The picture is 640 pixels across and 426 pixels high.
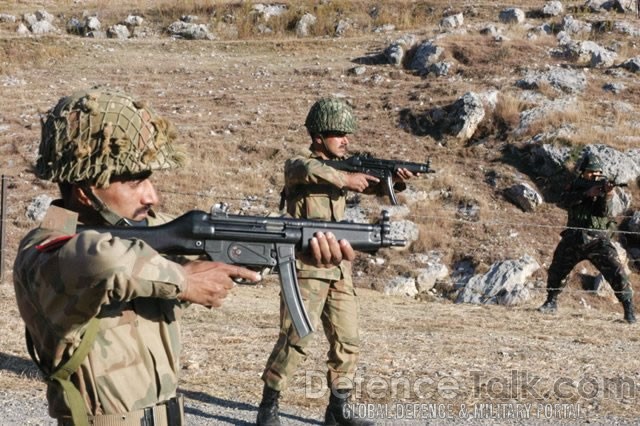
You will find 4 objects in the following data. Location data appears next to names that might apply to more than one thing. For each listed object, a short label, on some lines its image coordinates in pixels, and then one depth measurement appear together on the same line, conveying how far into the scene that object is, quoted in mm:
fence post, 10148
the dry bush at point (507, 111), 16531
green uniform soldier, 9469
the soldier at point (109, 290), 2113
